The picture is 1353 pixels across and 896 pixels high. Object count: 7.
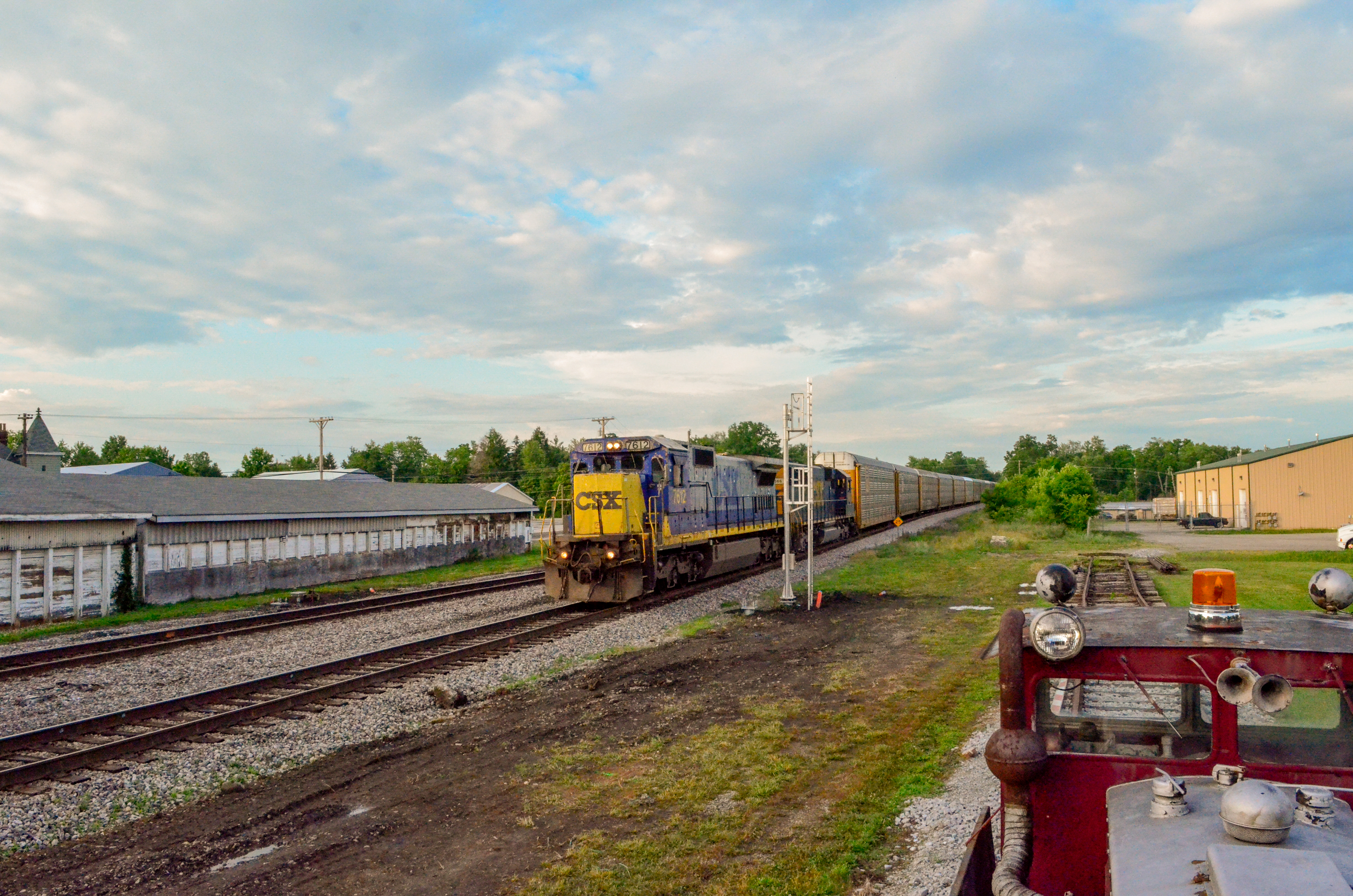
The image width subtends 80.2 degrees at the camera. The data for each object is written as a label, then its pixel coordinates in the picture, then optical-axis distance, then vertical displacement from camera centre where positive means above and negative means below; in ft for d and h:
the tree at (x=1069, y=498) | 131.95 -4.30
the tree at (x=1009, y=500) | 155.53 -5.40
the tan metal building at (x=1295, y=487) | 141.38 -3.10
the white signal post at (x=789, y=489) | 60.39 -1.10
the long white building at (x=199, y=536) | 65.57 -5.93
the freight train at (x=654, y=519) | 61.26 -3.81
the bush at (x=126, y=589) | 70.54 -9.82
